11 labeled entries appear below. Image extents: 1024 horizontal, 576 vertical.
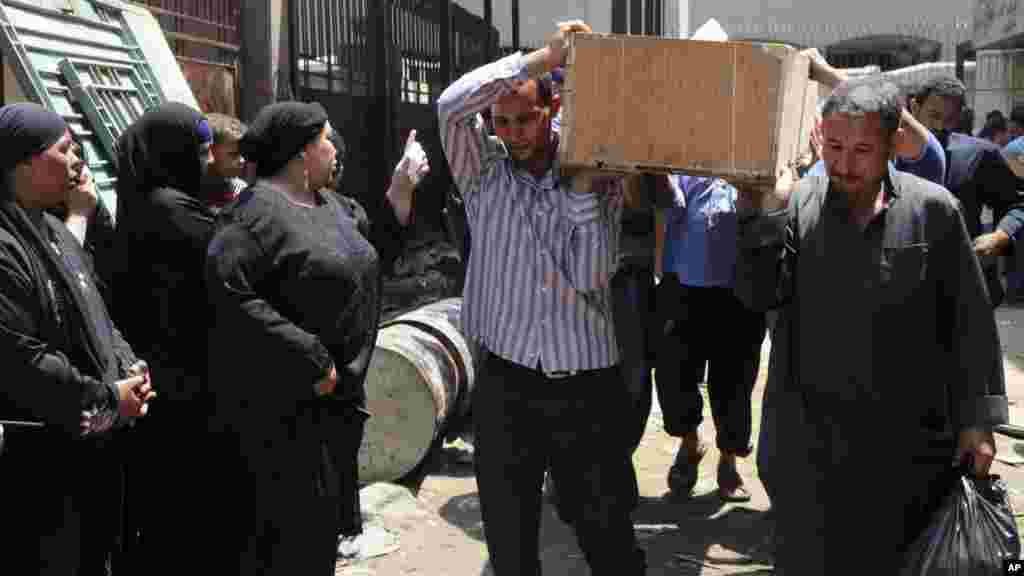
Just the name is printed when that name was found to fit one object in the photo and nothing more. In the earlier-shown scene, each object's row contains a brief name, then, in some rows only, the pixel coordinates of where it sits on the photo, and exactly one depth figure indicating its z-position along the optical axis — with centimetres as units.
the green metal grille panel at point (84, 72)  556
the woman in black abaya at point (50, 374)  333
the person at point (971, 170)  576
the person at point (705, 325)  579
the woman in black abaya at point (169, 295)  417
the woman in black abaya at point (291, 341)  386
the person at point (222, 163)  458
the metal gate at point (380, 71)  1070
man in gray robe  347
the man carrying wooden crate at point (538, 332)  392
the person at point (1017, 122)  1346
